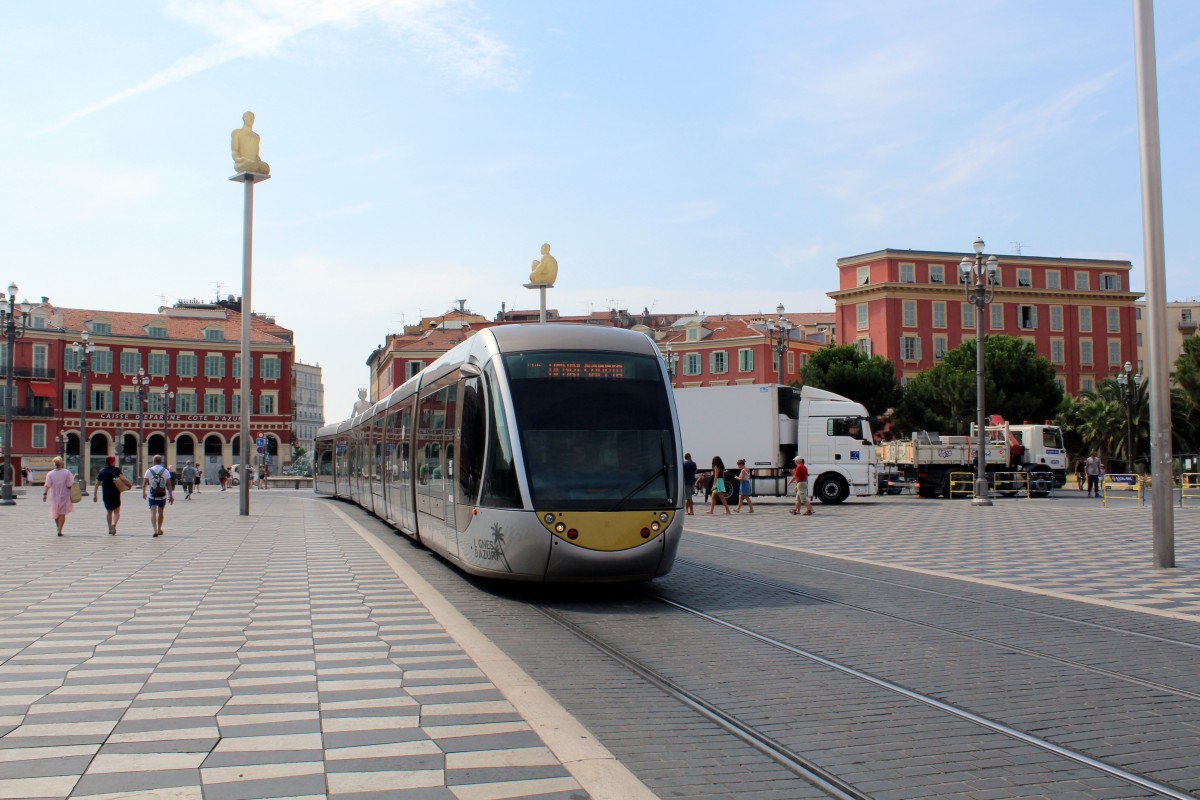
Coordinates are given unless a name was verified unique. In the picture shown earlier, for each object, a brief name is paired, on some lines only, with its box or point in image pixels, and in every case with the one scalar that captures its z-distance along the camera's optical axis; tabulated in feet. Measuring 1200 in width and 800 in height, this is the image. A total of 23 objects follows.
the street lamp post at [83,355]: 162.75
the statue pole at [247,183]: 101.91
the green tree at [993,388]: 226.38
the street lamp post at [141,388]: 212.04
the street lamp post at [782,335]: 141.57
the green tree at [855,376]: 235.20
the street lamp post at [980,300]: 107.45
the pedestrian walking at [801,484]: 96.22
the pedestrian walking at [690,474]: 88.95
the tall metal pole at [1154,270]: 49.29
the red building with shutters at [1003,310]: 277.44
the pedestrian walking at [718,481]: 100.08
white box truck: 114.62
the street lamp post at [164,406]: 270.79
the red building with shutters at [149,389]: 267.80
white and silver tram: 38.11
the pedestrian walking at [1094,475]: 145.79
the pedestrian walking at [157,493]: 71.51
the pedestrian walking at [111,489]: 71.92
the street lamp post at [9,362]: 120.37
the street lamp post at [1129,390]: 172.88
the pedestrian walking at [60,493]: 72.64
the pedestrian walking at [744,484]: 104.58
